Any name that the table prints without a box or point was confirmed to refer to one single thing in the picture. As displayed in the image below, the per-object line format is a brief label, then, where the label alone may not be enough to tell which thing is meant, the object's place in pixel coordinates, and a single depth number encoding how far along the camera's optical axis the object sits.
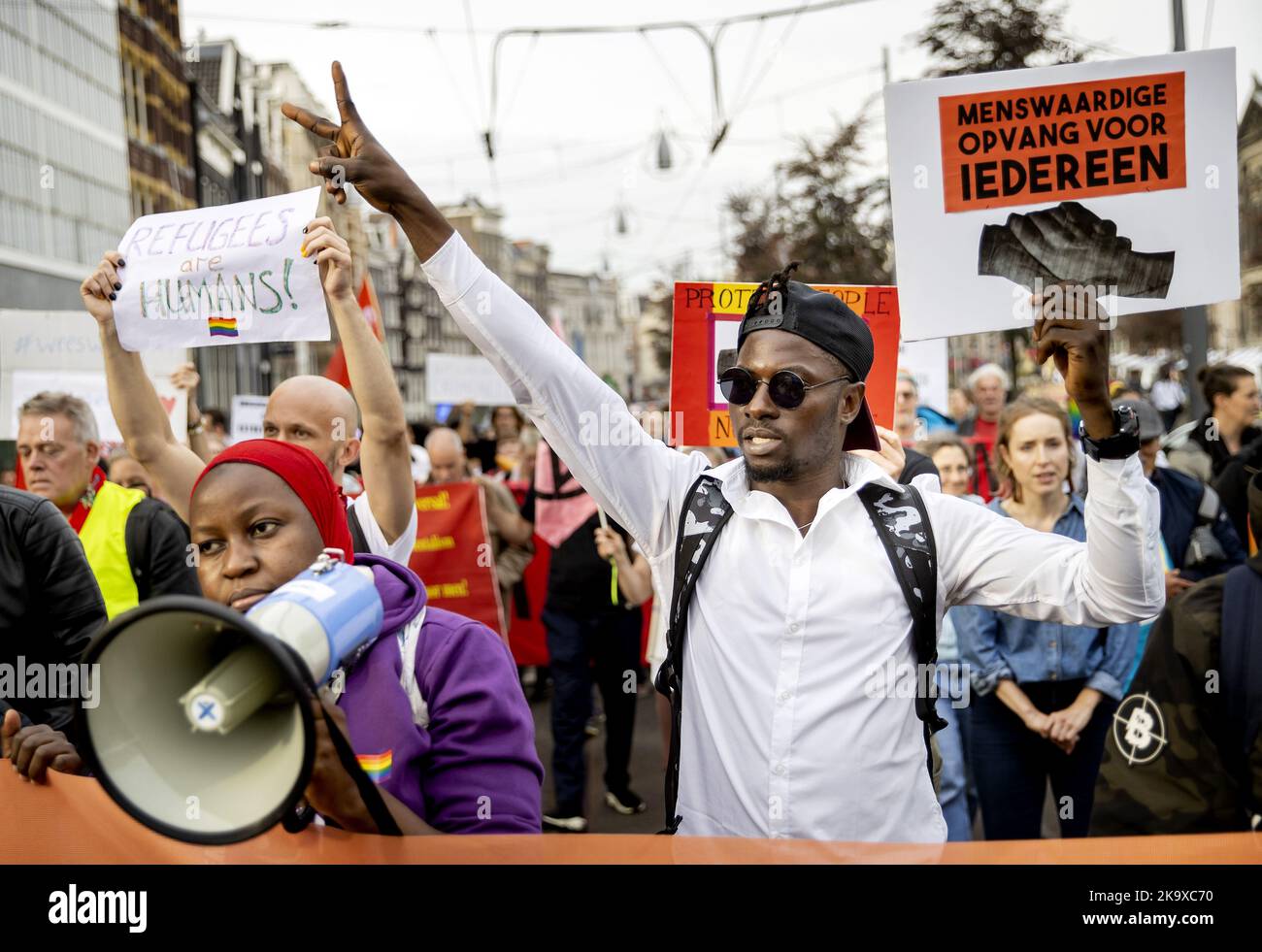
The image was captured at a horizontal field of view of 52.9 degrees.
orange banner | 1.92
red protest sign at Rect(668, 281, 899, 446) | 3.72
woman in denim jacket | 4.42
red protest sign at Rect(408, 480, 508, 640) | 8.06
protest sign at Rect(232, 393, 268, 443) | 9.23
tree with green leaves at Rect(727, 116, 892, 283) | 22.84
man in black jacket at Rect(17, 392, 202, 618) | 4.44
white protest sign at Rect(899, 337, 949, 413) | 9.50
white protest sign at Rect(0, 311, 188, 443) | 6.94
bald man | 3.21
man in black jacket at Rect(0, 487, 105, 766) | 3.38
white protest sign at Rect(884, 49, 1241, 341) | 2.98
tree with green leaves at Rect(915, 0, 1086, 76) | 15.95
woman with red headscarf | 2.01
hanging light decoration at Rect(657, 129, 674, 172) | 20.06
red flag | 5.52
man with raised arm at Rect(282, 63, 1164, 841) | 2.30
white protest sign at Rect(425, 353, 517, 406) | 12.79
